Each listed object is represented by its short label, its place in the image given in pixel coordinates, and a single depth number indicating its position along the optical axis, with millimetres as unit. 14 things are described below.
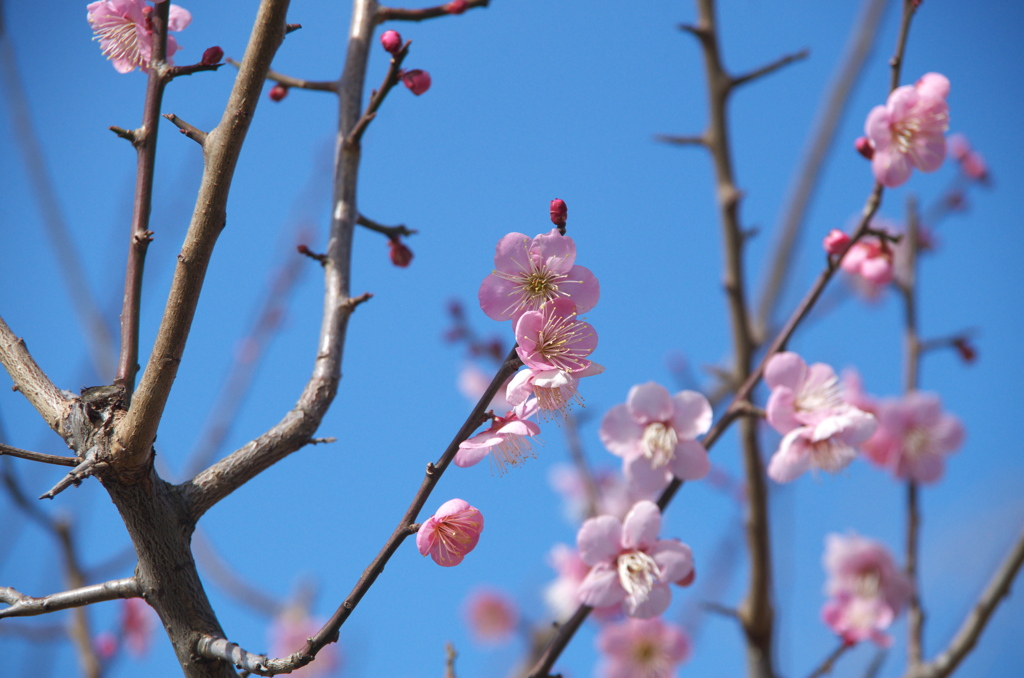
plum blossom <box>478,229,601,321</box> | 1013
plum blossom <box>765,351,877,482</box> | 1072
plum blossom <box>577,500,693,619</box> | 1061
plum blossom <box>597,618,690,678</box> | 1219
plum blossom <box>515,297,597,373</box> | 1001
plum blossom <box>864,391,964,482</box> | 1215
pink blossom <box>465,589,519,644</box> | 3248
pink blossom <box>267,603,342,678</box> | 1350
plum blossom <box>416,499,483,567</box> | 1008
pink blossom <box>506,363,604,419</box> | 1000
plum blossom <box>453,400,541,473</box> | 1002
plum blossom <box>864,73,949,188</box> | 1090
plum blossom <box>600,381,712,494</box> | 1081
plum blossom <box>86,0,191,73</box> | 1051
